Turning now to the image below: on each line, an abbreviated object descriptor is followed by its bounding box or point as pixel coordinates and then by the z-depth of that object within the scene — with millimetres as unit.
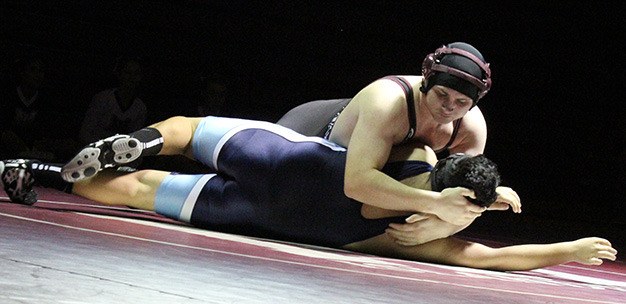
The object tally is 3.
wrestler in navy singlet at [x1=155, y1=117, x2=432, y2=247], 5907
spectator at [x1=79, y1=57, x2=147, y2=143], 10319
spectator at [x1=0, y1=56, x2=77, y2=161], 10018
